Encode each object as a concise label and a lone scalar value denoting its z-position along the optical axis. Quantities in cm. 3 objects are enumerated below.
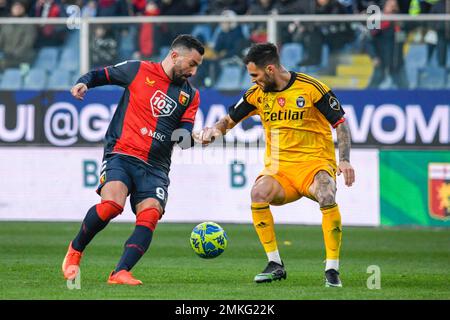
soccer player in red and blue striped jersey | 1004
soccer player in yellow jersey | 1041
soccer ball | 1074
